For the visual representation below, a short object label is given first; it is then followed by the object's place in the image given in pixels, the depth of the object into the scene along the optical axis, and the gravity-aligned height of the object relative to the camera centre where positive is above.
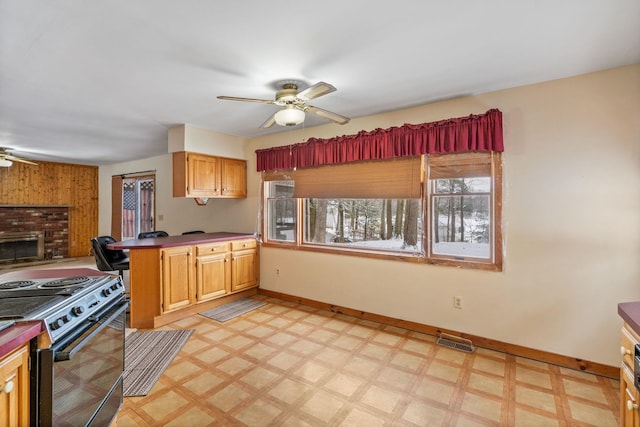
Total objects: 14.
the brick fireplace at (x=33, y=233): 6.36 -0.40
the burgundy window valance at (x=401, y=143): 2.76 +0.78
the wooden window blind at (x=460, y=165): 2.84 +0.48
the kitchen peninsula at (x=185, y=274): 3.31 -0.73
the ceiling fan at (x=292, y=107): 2.45 +0.91
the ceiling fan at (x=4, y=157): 5.07 +0.99
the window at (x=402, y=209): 2.91 +0.07
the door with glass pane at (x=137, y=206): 6.60 +0.20
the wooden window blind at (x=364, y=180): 3.20 +0.41
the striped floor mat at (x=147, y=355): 2.25 -1.26
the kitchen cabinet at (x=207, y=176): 3.95 +0.54
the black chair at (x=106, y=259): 4.05 -0.61
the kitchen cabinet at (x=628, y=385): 1.22 -0.74
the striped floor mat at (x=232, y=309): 3.64 -1.23
